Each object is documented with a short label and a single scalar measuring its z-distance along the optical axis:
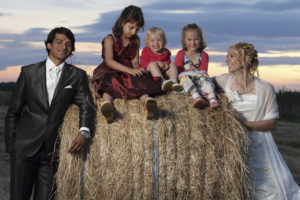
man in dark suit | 4.51
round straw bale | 4.35
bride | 5.07
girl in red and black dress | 4.66
